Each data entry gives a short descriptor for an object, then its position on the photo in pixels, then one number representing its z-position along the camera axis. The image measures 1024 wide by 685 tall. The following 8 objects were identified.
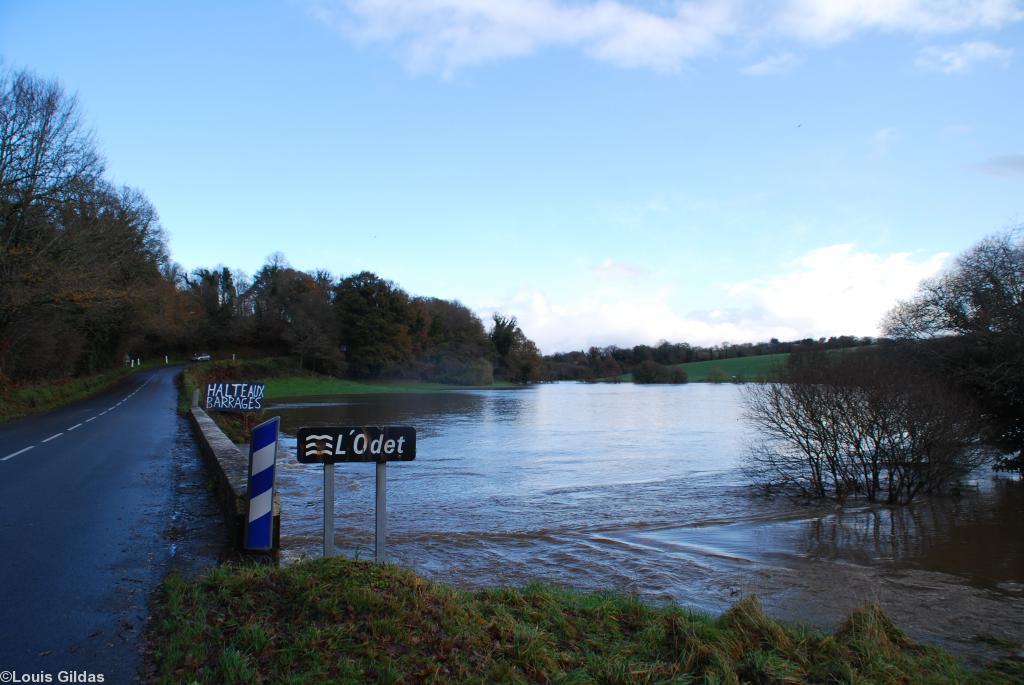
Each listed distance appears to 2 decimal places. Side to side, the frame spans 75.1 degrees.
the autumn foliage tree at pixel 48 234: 23.33
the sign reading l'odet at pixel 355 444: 5.13
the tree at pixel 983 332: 15.99
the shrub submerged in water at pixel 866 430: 12.95
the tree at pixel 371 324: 76.12
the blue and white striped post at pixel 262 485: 5.53
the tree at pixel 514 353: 107.94
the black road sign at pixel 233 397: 21.56
